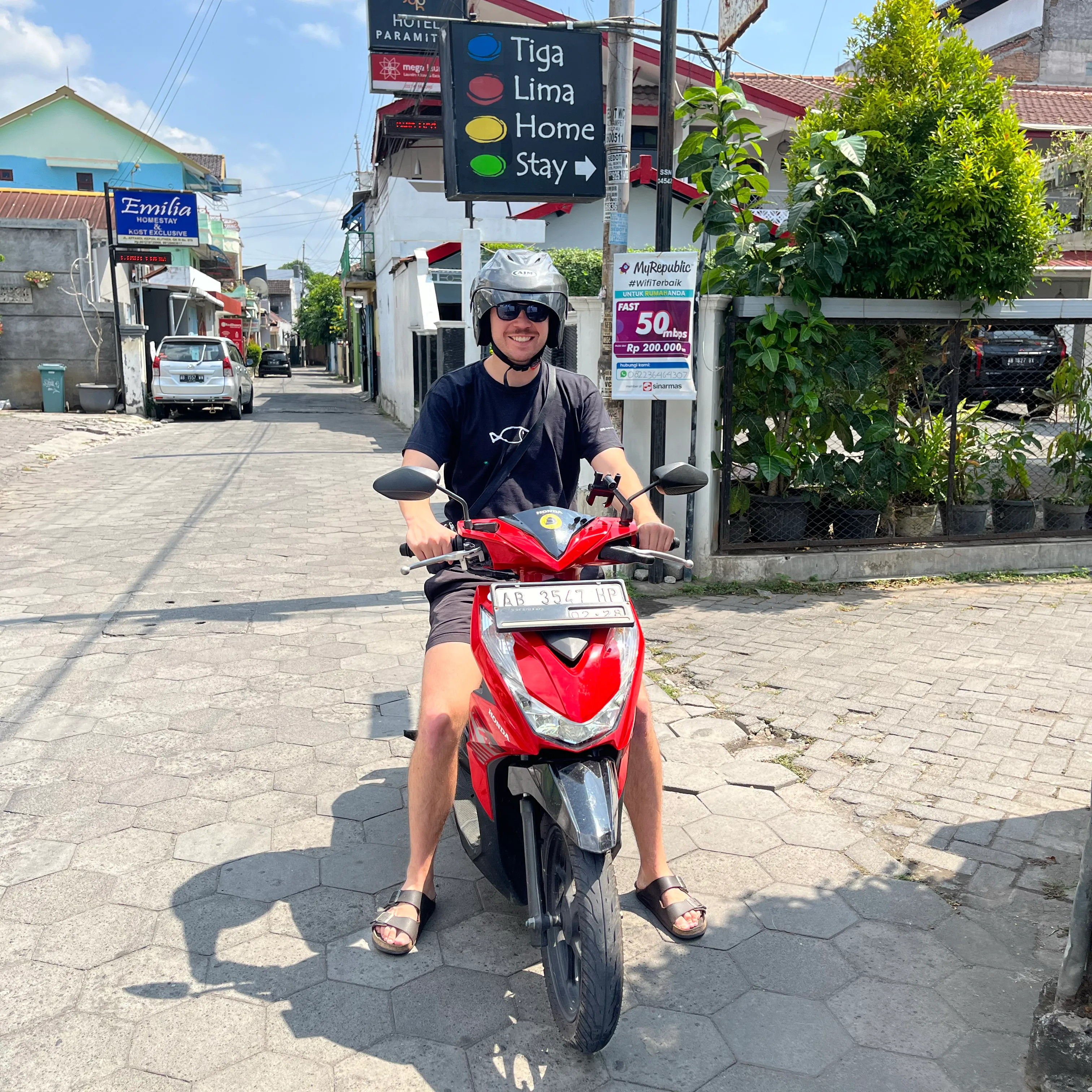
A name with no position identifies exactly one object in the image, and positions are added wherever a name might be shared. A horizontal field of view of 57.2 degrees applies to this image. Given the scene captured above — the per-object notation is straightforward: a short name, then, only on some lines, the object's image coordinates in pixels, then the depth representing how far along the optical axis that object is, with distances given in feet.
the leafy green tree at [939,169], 20.98
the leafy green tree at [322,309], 208.64
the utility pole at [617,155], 22.54
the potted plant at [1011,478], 24.35
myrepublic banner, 21.11
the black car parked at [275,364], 172.76
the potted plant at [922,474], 23.70
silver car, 66.33
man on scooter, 9.30
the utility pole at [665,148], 21.48
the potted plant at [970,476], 23.86
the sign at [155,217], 69.87
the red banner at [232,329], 137.90
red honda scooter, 7.64
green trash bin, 65.51
